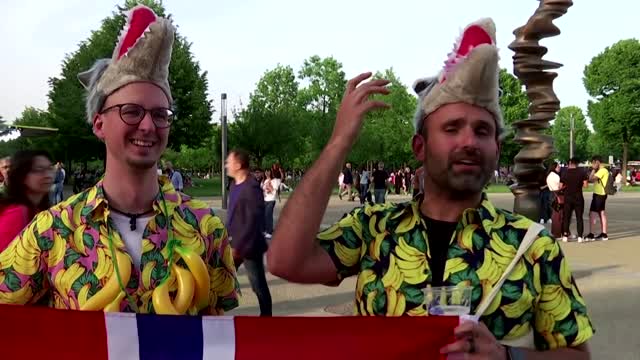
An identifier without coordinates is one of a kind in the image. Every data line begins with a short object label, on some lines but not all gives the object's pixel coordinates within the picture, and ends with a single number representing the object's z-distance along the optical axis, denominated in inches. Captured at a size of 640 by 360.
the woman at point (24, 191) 174.6
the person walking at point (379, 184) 905.5
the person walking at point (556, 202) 606.9
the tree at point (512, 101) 2778.1
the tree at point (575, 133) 4106.8
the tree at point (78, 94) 1667.1
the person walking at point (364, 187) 1099.9
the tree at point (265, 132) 2138.3
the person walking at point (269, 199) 604.1
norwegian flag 84.8
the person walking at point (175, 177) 797.2
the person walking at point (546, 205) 733.3
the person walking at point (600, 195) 593.6
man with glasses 90.3
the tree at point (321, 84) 2792.8
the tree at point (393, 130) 2598.4
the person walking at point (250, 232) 280.1
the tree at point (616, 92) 2401.1
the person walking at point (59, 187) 814.3
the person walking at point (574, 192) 581.0
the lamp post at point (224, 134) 933.7
